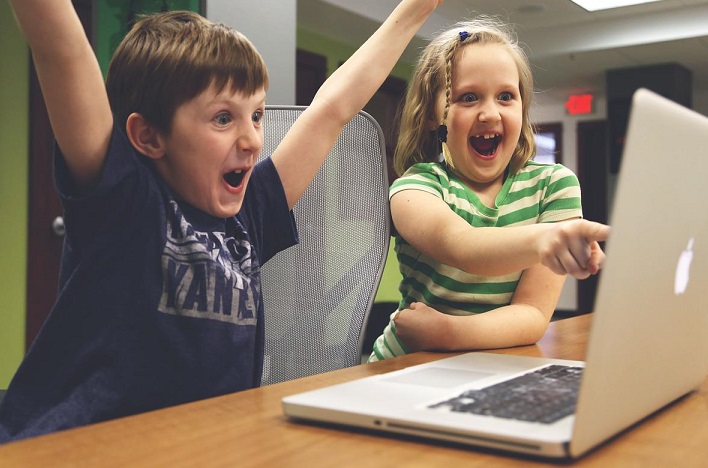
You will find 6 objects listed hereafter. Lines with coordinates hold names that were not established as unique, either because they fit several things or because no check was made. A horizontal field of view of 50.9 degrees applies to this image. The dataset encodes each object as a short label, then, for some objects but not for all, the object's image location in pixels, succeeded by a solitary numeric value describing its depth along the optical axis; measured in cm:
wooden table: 49
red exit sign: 816
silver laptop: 45
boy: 77
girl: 101
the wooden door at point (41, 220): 334
